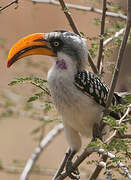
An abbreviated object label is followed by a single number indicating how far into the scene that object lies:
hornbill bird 5.93
